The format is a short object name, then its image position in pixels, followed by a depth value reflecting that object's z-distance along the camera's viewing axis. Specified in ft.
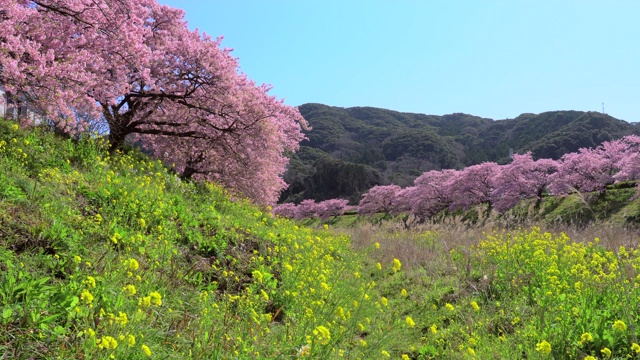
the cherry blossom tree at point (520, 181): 124.11
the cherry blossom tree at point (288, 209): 245.24
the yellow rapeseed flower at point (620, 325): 10.78
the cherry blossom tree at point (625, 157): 96.32
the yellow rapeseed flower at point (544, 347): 10.22
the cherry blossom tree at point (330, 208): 231.50
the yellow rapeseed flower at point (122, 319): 8.15
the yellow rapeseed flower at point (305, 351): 10.12
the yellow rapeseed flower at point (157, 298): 8.87
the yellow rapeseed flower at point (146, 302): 8.90
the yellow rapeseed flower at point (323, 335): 9.49
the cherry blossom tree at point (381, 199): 198.90
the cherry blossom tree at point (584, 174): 107.04
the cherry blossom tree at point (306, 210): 245.45
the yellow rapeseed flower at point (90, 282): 9.53
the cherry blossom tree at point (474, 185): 147.13
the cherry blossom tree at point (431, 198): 169.27
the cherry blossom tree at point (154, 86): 27.86
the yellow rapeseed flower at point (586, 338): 10.52
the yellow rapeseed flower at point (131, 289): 9.13
